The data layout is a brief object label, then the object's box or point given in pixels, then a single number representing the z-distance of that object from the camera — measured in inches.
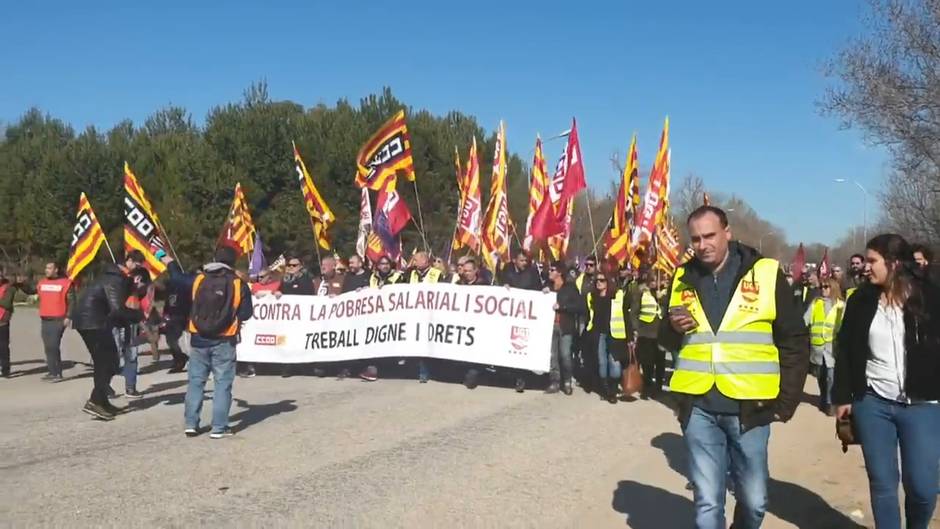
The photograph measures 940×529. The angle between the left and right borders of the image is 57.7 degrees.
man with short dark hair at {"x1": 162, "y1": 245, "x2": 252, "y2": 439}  317.7
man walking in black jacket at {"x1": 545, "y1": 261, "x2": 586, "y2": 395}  448.1
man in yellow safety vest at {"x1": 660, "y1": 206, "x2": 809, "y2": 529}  157.6
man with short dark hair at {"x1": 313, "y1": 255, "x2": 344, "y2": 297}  528.7
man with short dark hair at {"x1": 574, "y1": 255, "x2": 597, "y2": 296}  465.4
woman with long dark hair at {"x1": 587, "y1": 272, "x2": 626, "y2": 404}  436.8
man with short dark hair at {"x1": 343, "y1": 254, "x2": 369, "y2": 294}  509.4
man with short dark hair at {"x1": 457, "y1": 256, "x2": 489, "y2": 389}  468.4
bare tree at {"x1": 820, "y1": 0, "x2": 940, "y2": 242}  449.1
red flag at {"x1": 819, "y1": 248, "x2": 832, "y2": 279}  451.5
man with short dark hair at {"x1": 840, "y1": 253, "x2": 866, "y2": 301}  372.5
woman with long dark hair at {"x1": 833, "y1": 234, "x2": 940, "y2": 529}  167.5
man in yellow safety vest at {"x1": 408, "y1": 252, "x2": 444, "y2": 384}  482.0
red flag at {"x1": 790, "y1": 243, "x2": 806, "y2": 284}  581.6
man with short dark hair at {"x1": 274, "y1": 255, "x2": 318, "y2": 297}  535.0
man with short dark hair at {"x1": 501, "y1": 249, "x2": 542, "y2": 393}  477.4
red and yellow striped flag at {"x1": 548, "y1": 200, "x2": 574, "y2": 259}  658.5
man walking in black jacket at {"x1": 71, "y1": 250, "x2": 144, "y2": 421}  361.7
